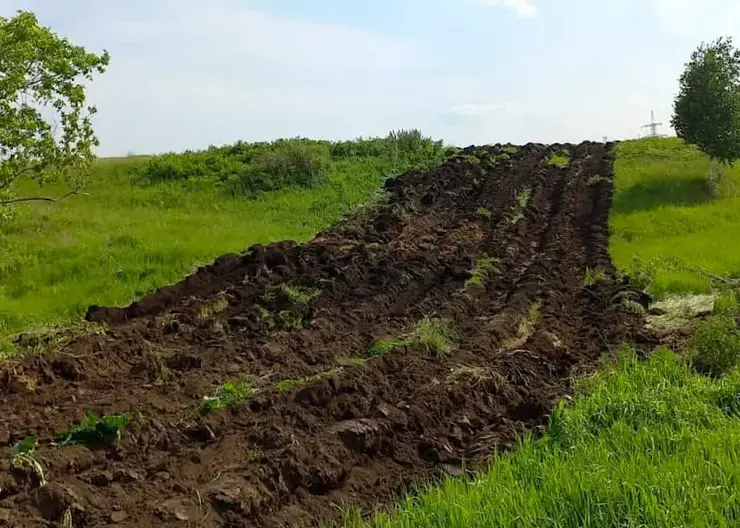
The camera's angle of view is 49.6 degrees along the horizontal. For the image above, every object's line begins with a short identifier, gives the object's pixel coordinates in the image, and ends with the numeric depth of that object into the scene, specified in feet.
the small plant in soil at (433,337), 33.99
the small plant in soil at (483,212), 73.67
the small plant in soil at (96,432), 23.84
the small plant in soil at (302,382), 29.04
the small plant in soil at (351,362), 31.45
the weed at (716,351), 28.40
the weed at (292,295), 42.78
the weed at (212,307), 41.11
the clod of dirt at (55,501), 19.17
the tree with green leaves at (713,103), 84.99
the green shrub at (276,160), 94.84
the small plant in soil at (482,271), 48.63
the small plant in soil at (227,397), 26.73
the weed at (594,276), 49.63
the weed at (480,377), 29.09
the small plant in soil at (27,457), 21.03
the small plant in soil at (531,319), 38.40
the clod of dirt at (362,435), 24.04
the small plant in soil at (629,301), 41.84
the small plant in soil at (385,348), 33.32
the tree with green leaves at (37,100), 36.09
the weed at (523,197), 79.18
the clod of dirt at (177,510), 19.12
